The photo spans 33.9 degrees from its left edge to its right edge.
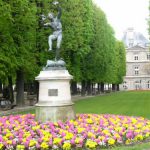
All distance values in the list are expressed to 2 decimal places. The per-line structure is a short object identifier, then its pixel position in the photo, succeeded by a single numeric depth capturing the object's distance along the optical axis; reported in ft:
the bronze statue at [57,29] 34.94
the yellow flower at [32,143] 24.50
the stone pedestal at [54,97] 32.62
